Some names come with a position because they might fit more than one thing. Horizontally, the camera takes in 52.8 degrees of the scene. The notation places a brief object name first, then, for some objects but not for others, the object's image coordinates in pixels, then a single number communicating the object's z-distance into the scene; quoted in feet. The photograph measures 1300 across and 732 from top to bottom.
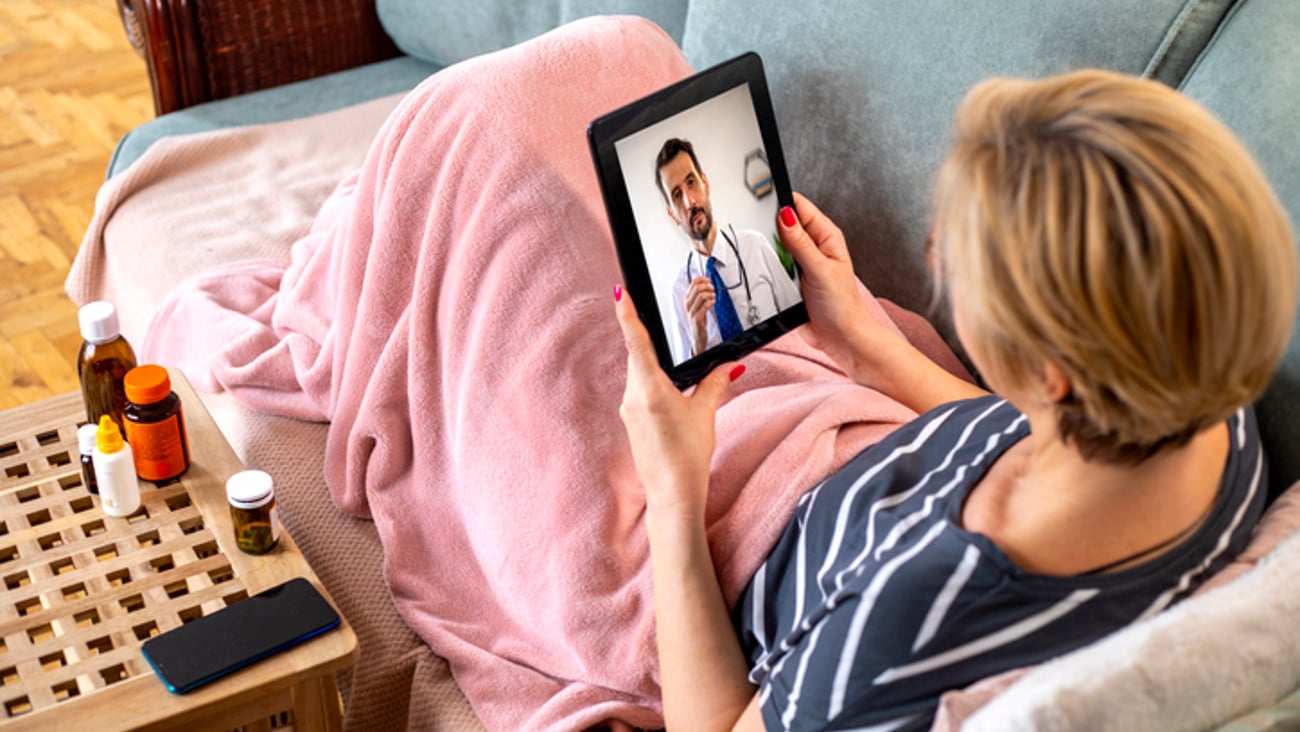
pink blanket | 3.77
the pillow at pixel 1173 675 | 2.49
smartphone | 3.42
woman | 2.33
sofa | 3.69
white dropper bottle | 3.87
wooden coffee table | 3.38
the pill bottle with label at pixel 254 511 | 3.77
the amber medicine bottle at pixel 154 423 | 4.00
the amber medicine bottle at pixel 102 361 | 4.16
